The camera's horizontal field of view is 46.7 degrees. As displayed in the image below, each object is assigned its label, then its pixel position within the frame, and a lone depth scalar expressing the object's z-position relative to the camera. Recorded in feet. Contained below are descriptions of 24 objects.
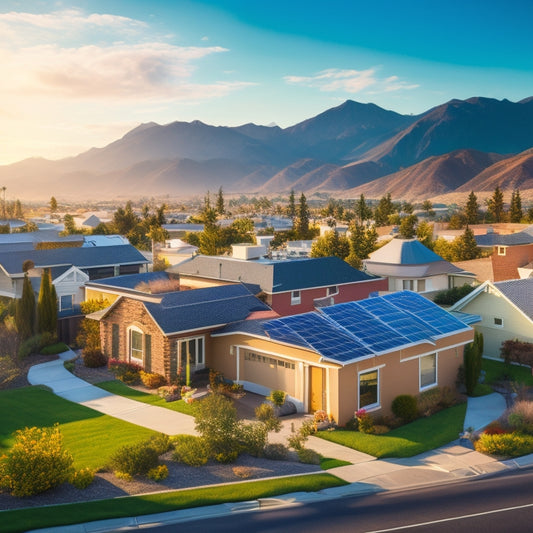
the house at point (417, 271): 174.29
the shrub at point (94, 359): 104.63
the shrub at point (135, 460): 58.54
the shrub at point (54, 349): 116.37
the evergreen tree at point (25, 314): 119.55
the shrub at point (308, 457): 65.57
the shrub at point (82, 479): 55.21
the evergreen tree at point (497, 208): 434.30
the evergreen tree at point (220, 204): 498.28
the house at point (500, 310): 113.80
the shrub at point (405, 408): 83.61
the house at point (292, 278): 130.31
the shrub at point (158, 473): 57.98
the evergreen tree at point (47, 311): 120.16
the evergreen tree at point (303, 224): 361.04
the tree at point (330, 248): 228.02
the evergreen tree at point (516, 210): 408.67
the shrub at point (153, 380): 92.99
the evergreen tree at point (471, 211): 419.33
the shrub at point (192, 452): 62.13
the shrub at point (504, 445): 70.49
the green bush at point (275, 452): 65.57
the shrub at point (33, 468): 52.80
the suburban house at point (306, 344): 81.46
